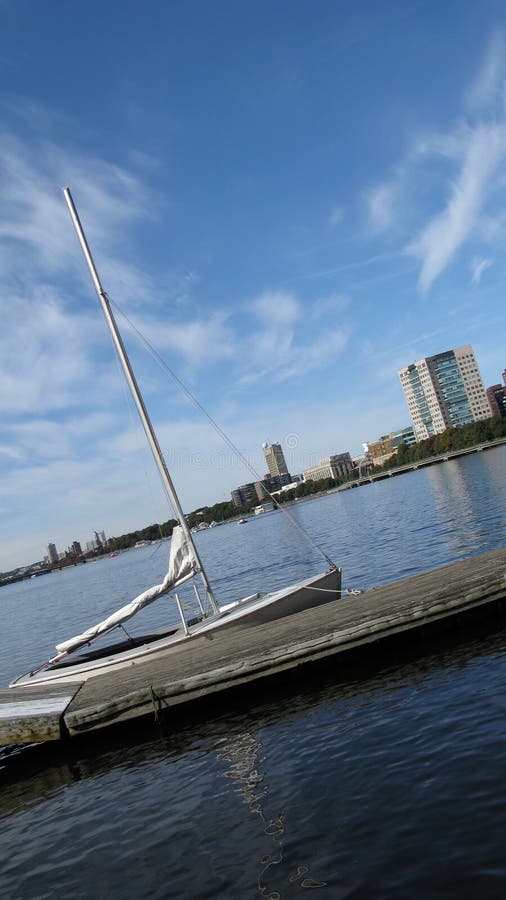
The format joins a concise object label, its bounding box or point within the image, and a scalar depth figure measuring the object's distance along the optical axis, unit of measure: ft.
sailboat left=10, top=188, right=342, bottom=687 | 63.36
